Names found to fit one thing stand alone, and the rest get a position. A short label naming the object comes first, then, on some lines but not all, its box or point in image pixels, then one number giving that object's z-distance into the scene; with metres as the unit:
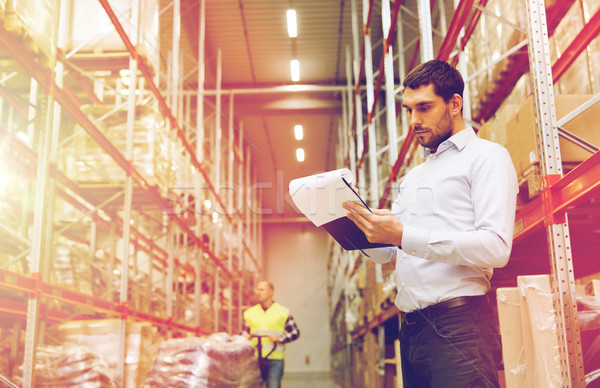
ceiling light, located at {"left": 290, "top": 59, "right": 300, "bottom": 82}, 15.85
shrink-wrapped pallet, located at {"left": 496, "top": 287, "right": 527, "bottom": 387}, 3.22
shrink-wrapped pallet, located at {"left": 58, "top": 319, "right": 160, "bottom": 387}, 6.95
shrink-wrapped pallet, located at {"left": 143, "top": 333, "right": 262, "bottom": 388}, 5.81
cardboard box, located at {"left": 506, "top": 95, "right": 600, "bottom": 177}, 3.26
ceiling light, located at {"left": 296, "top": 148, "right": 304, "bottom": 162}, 22.09
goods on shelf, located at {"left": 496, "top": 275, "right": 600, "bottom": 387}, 2.86
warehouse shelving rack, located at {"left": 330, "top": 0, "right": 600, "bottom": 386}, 2.76
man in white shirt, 1.95
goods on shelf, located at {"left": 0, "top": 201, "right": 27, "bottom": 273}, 7.45
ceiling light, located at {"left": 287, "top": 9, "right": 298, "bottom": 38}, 13.00
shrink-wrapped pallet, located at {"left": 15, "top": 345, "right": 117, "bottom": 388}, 5.08
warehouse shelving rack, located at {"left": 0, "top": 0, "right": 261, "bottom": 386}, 5.16
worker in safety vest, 7.30
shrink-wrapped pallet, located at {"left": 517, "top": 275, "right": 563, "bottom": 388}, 2.83
